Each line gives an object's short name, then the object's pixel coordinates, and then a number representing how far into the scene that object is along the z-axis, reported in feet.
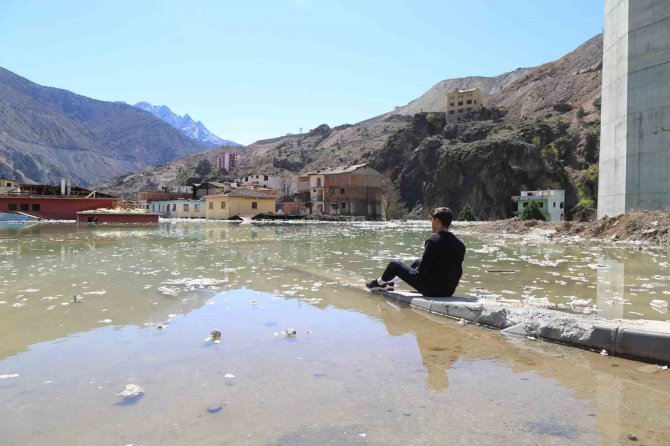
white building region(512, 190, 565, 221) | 277.44
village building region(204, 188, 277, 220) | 233.96
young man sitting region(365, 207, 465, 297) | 23.43
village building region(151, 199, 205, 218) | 265.54
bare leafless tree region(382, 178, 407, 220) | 300.42
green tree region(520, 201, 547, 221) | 204.56
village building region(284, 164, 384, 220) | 288.92
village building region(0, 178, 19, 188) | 225.15
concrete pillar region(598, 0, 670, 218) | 73.20
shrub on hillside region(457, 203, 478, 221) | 240.94
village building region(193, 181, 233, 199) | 287.48
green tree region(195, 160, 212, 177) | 483.88
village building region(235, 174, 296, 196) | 363.76
